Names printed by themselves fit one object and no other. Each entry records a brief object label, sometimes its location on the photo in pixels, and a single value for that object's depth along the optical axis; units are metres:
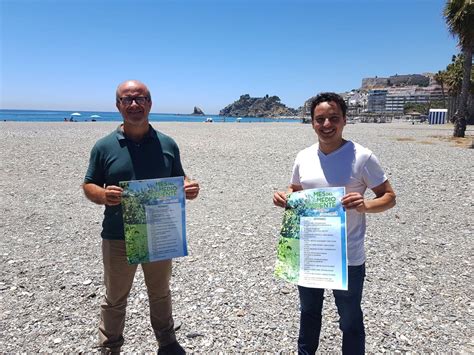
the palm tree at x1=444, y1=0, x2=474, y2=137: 23.92
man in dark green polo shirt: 2.88
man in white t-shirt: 2.61
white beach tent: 65.81
